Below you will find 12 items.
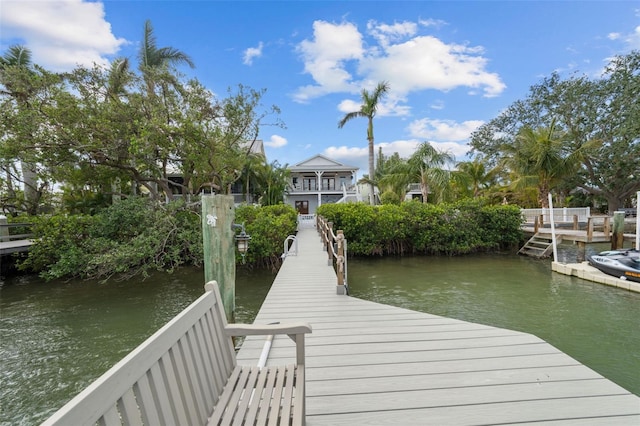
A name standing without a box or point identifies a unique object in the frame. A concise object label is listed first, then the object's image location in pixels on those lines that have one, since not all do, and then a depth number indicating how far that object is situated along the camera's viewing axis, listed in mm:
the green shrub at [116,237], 9539
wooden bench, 931
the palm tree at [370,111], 21281
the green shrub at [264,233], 10812
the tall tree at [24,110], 9633
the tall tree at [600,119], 19203
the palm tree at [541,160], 15602
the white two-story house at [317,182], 28141
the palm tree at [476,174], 23203
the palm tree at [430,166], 16453
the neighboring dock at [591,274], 7812
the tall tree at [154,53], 16359
